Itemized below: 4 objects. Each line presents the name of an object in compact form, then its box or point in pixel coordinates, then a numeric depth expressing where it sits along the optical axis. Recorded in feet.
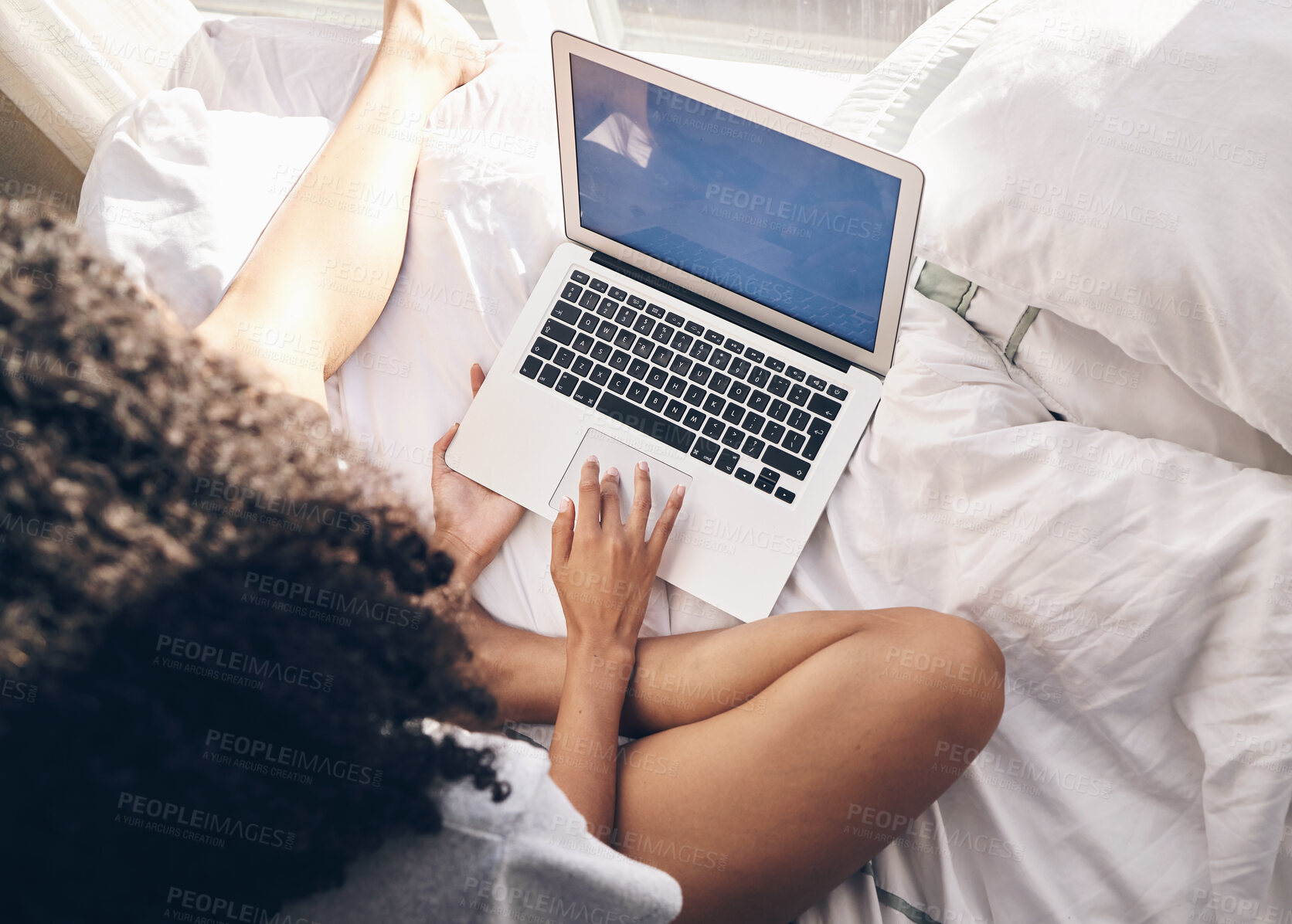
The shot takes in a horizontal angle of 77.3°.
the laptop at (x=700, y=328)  2.51
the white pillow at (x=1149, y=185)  2.28
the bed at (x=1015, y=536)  2.46
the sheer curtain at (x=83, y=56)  4.07
